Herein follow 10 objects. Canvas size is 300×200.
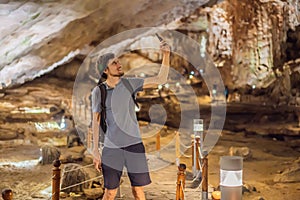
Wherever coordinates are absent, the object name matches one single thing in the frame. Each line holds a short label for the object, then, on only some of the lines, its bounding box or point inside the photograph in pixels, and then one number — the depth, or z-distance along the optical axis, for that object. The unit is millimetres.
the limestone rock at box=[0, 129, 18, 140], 11400
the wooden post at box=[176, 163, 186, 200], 4180
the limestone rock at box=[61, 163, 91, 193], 5824
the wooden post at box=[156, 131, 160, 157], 8562
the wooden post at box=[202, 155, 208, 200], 4914
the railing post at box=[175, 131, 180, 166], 7523
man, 3381
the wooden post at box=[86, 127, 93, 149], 8279
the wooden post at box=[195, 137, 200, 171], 6098
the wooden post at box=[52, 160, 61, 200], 4164
